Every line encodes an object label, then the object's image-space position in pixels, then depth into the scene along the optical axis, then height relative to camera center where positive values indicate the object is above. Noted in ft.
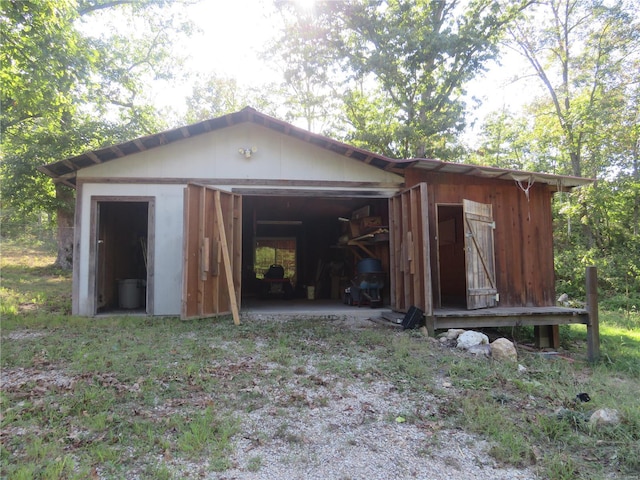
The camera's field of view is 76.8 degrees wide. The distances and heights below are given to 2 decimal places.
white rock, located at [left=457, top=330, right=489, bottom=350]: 17.80 -3.52
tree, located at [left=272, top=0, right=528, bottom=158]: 49.11 +26.10
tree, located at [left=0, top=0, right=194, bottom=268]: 24.38 +14.22
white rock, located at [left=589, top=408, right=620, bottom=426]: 9.91 -3.94
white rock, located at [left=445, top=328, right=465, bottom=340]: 19.44 -3.53
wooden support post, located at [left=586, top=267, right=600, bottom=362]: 20.66 -3.35
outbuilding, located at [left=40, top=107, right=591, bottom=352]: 21.62 +3.02
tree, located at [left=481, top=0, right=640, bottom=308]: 46.83 +15.29
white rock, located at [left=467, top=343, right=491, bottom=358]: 16.83 -3.77
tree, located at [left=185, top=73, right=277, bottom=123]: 74.49 +31.21
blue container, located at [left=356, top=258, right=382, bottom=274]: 27.40 -0.22
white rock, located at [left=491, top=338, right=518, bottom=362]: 16.69 -3.82
